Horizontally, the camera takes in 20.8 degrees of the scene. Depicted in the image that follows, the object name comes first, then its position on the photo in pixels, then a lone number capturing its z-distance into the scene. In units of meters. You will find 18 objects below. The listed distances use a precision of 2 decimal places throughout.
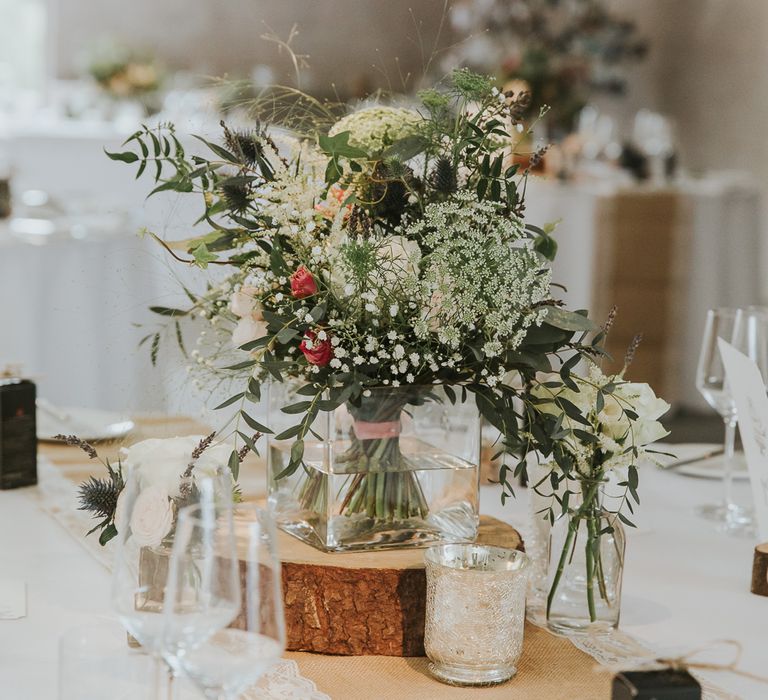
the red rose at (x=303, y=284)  1.41
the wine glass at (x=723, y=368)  1.74
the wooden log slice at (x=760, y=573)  1.56
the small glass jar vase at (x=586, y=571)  1.43
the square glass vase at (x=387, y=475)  1.46
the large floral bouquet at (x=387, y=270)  1.41
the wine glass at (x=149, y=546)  1.22
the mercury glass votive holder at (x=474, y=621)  1.35
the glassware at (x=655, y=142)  5.55
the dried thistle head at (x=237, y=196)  1.45
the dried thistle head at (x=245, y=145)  1.46
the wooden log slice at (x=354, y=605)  1.43
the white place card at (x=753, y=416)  1.60
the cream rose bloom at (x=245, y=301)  1.46
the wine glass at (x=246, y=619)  1.18
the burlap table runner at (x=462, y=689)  1.36
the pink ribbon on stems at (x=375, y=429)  1.46
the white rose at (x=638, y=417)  1.41
